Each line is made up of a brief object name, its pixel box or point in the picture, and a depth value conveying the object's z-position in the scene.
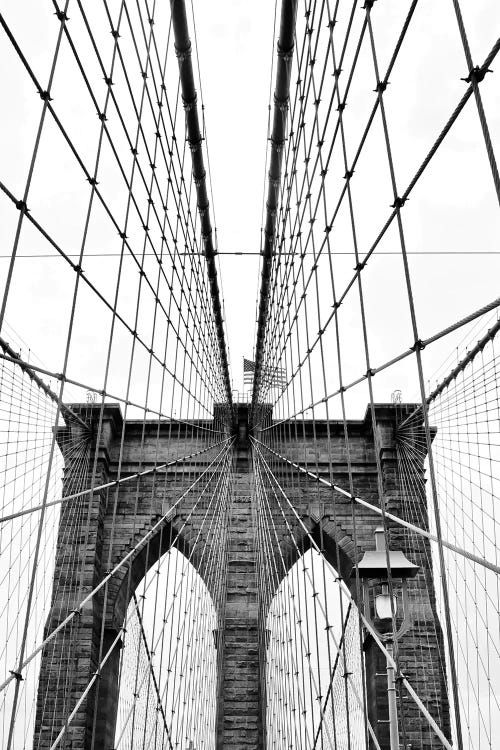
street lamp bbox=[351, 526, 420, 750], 4.84
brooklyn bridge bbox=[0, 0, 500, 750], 9.90
